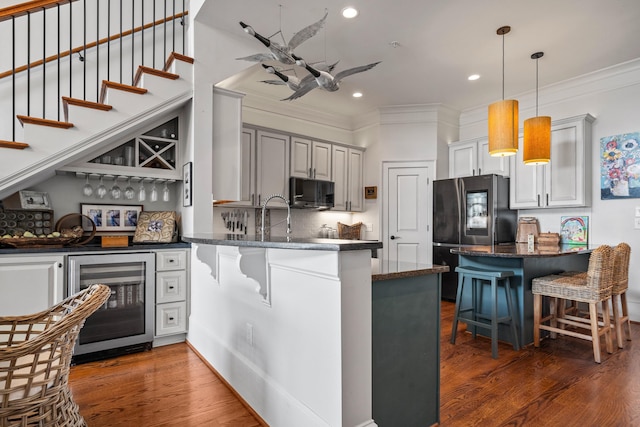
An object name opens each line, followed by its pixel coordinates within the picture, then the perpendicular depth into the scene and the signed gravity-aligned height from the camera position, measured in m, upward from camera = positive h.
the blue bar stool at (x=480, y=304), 2.82 -0.77
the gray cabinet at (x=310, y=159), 4.88 +0.85
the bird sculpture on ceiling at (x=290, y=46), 2.29 +1.14
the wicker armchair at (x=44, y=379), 1.04 -0.54
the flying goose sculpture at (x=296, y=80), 2.59 +1.04
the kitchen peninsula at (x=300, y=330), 1.40 -0.55
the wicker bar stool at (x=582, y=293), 2.71 -0.62
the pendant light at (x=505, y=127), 3.19 +0.84
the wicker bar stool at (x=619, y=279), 2.94 -0.54
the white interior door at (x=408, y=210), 5.28 +0.11
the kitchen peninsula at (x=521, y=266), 2.98 -0.45
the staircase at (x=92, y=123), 2.58 +0.76
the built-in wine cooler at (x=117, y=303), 2.70 -0.73
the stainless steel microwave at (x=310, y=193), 4.72 +0.33
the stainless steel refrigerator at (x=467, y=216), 4.55 +0.01
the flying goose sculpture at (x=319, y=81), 2.38 +1.01
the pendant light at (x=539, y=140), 3.57 +0.80
